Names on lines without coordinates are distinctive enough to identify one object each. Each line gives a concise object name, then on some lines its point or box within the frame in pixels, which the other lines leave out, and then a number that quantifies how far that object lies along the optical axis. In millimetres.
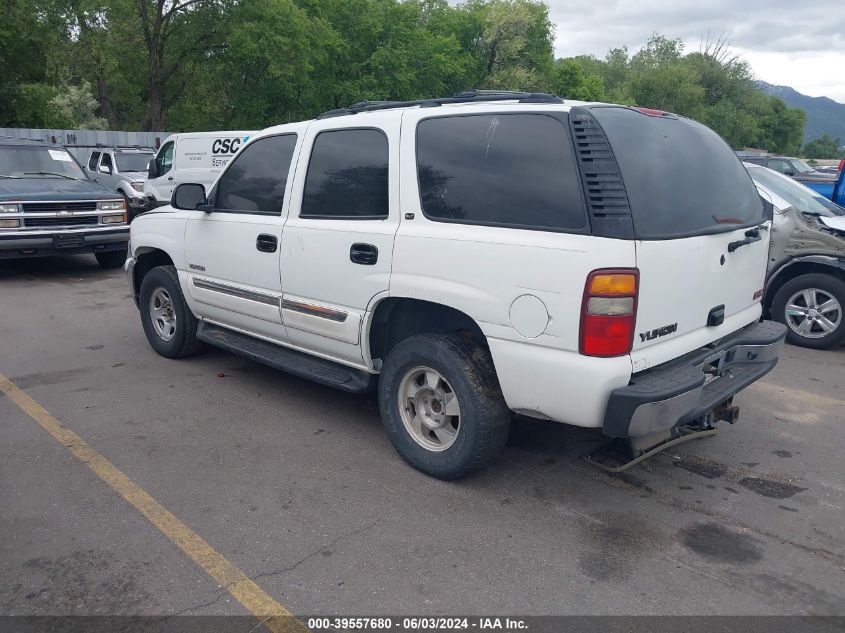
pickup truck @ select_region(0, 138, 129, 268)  9484
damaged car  6820
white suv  3295
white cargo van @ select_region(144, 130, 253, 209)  15867
